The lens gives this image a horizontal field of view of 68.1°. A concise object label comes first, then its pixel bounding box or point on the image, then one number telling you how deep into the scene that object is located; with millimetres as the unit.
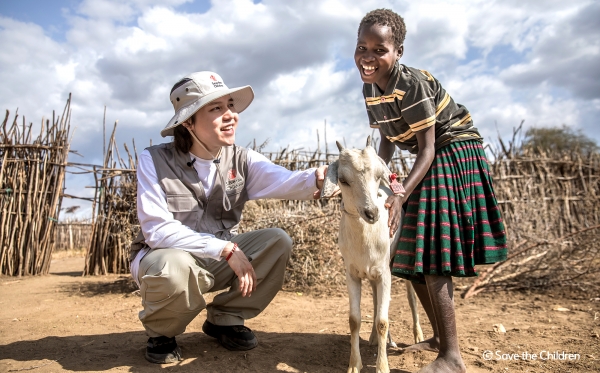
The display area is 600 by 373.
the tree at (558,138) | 25641
